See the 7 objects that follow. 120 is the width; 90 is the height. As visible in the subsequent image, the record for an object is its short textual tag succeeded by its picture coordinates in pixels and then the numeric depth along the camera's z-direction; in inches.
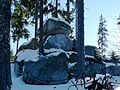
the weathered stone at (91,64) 610.7
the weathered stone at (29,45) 767.3
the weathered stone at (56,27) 687.6
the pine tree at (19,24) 807.6
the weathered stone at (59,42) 620.8
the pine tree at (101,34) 1567.9
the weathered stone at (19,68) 559.7
